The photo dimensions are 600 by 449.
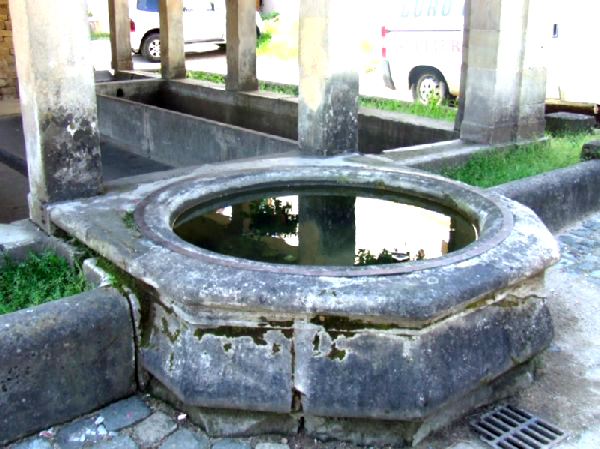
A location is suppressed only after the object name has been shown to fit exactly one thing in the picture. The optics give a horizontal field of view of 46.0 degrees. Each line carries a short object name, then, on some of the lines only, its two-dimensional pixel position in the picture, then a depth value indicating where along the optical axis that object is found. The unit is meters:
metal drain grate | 3.10
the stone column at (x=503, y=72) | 6.48
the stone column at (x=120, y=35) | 12.88
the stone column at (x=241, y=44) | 10.01
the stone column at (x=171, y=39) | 11.45
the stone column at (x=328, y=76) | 5.59
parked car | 21.06
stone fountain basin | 2.97
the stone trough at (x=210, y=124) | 7.64
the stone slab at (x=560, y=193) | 5.29
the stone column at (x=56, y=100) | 4.13
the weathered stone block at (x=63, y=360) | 2.99
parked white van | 9.76
